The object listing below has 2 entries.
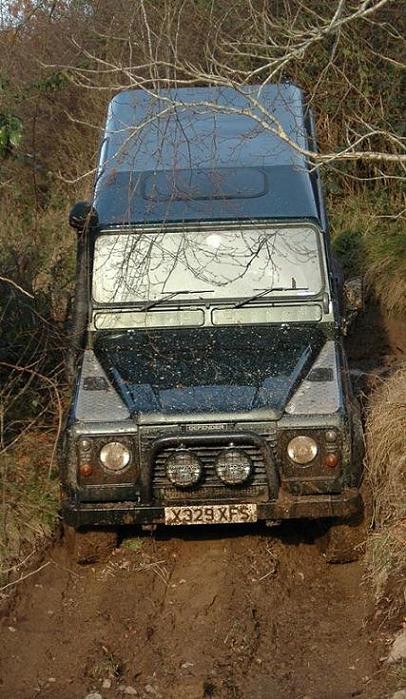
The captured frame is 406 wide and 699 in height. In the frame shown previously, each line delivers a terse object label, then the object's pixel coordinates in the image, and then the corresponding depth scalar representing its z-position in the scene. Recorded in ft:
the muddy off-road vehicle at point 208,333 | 34.32
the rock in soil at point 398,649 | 30.17
